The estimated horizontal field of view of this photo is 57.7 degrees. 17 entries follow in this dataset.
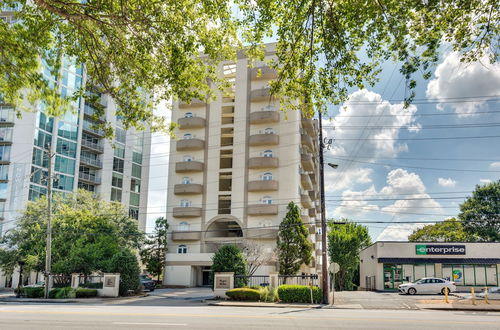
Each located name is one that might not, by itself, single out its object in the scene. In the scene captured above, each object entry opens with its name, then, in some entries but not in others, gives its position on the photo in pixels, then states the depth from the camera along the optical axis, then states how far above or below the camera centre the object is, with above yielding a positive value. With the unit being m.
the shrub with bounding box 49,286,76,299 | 32.31 -3.16
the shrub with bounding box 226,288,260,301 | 27.91 -2.55
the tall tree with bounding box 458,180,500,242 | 58.72 +5.90
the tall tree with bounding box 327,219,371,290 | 55.03 +0.17
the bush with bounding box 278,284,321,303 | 27.52 -2.46
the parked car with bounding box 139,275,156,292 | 41.17 -3.07
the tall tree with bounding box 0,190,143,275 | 36.00 +0.82
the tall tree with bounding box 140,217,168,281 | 51.78 +0.02
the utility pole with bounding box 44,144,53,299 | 32.12 -0.36
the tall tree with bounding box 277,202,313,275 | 44.59 +0.87
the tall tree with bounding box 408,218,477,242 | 59.81 +3.18
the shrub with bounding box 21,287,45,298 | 34.25 -3.33
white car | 33.66 -2.18
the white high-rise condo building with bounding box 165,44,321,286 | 49.97 +8.77
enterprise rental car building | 40.03 -0.59
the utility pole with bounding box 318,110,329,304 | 26.94 +1.96
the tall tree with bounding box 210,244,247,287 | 32.47 -0.66
